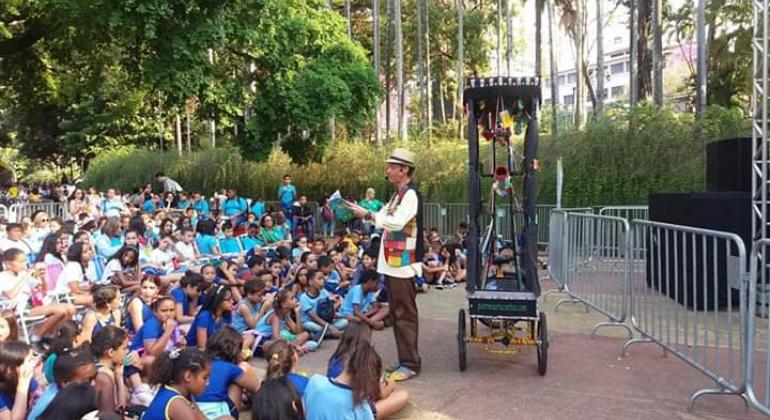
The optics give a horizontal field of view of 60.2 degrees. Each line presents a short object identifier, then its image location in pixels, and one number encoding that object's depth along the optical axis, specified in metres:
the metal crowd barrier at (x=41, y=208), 17.27
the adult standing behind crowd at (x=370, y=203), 14.55
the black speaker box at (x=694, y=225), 6.78
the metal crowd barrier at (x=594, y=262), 8.67
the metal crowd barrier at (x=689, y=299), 5.11
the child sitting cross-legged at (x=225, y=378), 4.56
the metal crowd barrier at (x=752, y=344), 4.58
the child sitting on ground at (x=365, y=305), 8.16
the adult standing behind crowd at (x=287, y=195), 17.56
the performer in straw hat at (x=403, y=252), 6.00
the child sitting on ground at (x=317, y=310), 7.72
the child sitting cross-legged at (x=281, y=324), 7.01
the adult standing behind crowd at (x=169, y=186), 19.77
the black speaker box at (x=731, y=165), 10.02
